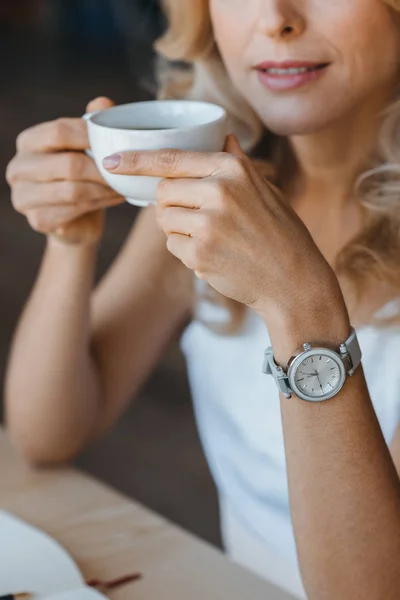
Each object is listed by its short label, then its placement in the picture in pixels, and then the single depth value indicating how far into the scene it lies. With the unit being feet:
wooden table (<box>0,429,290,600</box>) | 3.24
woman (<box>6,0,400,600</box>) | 3.15
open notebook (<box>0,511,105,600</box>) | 3.17
